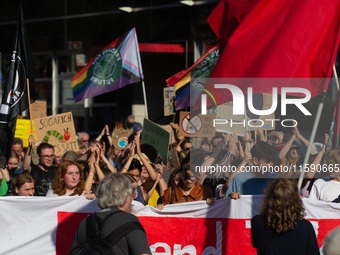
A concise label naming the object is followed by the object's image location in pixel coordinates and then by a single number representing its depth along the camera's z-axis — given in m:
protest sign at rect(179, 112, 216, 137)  16.48
